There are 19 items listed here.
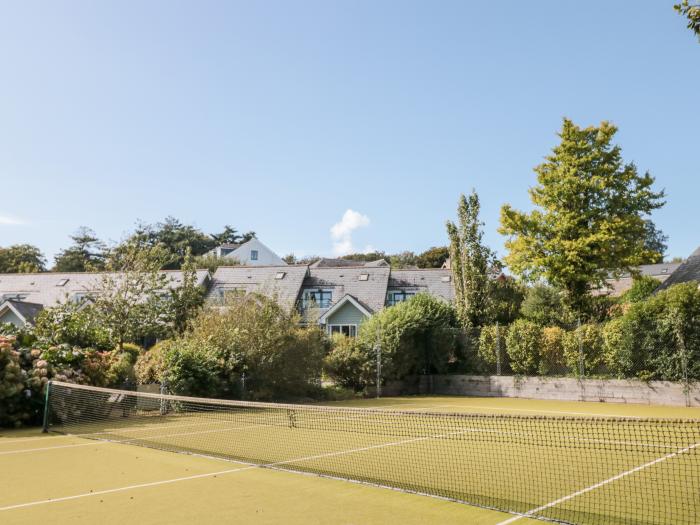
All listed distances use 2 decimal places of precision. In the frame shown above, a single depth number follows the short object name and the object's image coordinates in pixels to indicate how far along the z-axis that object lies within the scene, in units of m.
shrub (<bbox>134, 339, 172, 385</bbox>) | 16.52
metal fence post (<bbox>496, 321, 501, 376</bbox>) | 23.08
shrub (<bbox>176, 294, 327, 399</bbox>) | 17.52
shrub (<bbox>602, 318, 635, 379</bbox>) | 19.58
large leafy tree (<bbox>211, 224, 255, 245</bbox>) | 88.19
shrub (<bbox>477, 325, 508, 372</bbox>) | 23.17
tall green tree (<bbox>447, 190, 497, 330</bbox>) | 27.27
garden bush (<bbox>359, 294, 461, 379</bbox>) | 23.12
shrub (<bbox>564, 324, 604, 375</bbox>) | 20.72
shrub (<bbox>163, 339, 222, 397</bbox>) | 15.82
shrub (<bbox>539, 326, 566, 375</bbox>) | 21.61
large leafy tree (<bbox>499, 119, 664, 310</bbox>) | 27.86
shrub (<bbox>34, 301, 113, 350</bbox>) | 17.40
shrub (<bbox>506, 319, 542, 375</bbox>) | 22.23
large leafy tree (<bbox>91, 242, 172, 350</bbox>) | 22.05
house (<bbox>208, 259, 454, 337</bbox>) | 38.88
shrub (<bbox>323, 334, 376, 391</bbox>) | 22.20
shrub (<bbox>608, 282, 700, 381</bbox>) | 18.45
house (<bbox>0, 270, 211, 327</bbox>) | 40.97
